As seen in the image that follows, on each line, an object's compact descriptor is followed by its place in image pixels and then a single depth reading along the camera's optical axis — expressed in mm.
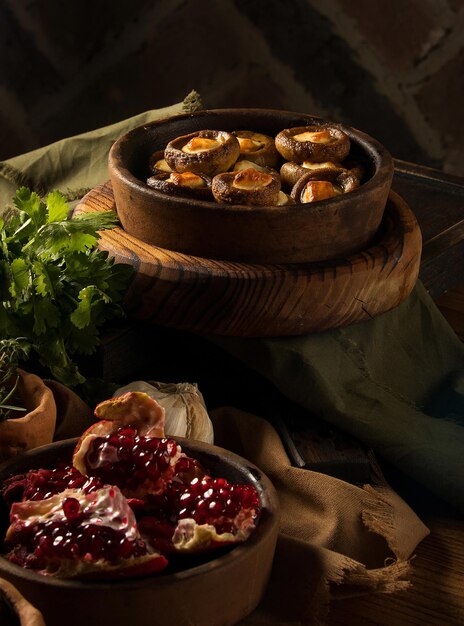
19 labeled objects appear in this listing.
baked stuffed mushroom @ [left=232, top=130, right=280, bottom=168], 1630
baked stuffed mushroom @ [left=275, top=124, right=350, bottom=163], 1594
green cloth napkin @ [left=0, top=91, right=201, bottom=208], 1902
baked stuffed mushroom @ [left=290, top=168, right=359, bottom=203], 1479
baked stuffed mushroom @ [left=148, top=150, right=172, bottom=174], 1577
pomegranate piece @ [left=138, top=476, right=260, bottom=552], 1017
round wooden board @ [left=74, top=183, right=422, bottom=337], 1388
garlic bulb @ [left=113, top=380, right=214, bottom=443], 1336
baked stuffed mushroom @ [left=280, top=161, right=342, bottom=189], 1573
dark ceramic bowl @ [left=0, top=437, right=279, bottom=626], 959
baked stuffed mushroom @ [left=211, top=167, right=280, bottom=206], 1432
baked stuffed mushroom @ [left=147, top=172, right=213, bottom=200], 1469
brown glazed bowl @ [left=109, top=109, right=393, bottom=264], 1393
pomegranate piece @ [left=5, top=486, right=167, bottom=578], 967
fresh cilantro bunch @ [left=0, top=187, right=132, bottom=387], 1279
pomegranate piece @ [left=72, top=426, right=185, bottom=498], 1061
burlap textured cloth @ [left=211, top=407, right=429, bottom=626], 1124
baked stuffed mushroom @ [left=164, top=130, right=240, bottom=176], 1540
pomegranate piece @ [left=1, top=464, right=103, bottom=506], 1054
